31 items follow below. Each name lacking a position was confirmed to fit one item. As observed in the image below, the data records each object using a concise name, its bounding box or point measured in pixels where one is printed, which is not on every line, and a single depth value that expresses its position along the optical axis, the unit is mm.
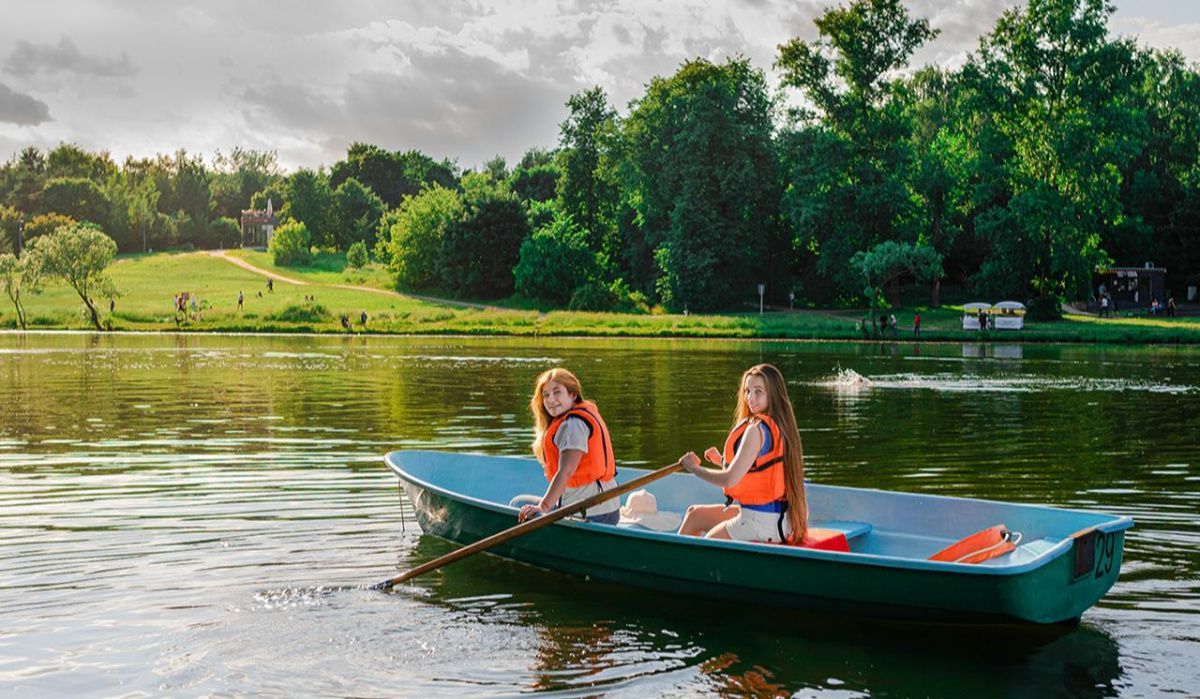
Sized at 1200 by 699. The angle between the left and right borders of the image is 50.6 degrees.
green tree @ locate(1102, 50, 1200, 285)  75125
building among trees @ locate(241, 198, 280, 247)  134375
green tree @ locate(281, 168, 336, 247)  123500
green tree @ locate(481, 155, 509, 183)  161750
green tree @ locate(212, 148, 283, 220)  165000
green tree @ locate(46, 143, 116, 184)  150375
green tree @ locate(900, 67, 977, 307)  70625
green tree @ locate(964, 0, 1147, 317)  64250
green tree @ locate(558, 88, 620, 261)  87250
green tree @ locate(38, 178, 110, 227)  126250
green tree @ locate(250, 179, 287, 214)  152625
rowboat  8336
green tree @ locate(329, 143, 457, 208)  145000
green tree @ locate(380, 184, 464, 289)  85631
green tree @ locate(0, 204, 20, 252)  119750
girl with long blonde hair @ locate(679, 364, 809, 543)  9125
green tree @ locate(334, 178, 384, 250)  125438
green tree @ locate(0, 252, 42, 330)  67750
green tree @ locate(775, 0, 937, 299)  68438
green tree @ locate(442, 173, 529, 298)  82312
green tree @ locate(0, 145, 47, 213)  132375
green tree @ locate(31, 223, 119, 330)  66938
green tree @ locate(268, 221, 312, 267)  105375
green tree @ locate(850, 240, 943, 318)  61875
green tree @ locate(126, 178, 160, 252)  128125
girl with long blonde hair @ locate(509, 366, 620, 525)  10031
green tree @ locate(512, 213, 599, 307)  77438
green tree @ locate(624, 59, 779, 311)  71875
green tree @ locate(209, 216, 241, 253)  139250
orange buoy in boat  8883
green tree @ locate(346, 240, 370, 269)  104750
